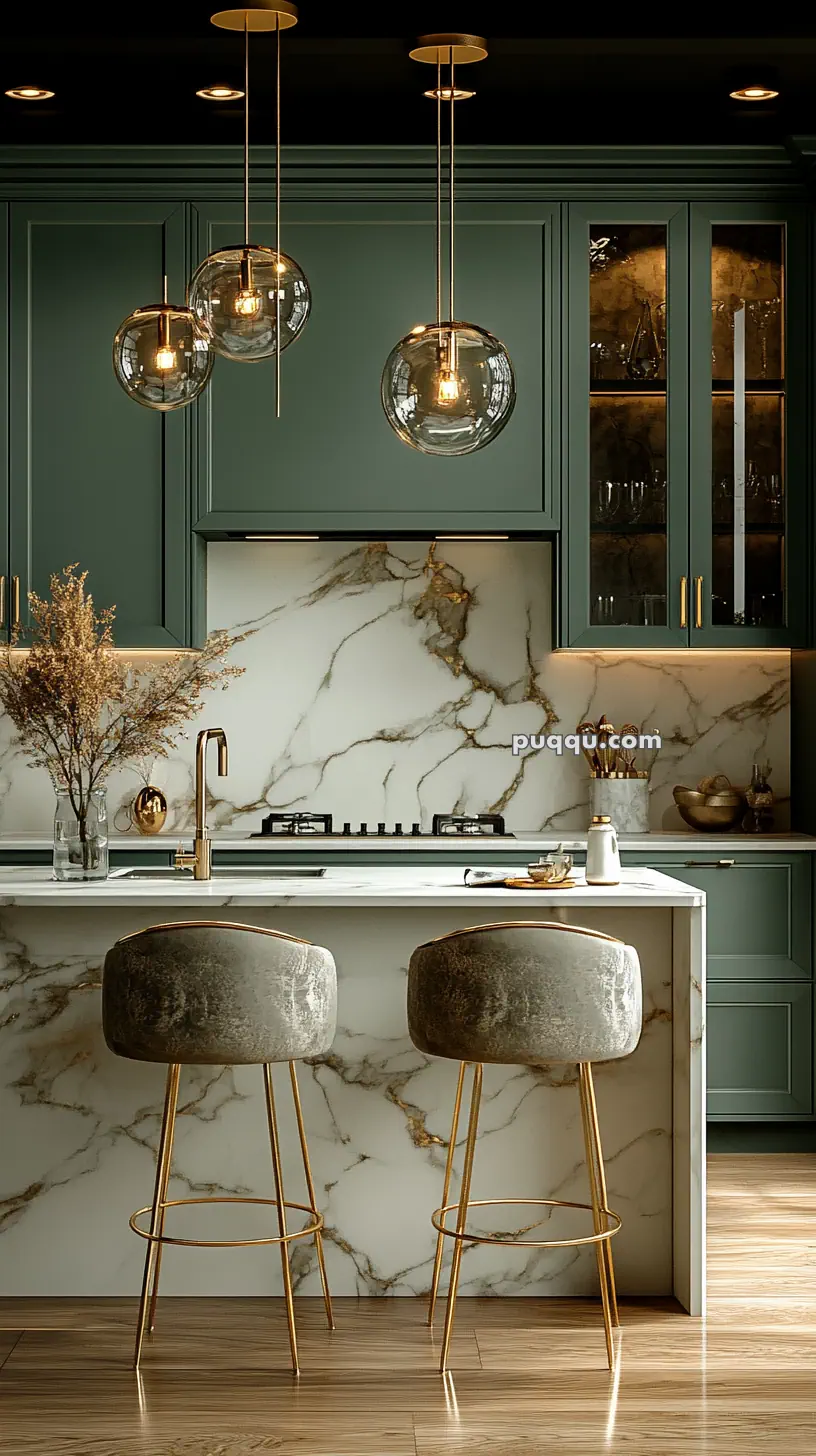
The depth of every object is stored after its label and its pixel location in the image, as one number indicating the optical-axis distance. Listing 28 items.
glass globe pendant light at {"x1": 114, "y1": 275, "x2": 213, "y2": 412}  2.82
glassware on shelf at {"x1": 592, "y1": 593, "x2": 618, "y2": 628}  4.54
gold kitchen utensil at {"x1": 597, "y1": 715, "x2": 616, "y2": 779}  4.78
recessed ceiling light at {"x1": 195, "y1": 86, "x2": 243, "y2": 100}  3.92
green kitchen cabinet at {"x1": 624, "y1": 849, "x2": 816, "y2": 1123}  4.32
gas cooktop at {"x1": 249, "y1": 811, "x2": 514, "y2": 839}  4.52
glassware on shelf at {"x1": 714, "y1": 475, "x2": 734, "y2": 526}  4.55
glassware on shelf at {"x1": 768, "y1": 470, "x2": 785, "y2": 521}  4.54
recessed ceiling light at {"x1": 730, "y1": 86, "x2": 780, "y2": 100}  3.95
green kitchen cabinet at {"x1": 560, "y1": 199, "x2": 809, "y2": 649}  4.53
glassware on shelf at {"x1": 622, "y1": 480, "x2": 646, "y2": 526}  4.54
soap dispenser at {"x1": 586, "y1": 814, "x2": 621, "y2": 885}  3.13
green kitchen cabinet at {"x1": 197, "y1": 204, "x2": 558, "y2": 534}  4.52
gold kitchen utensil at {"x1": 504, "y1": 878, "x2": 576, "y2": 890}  3.06
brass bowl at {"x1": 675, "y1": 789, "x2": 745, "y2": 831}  4.64
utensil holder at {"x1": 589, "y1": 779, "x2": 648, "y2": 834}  4.71
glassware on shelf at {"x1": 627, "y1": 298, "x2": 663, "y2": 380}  4.55
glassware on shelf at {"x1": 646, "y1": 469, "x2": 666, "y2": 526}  4.54
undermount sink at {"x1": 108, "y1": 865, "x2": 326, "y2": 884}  3.43
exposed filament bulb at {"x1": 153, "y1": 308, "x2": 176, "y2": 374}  2.82
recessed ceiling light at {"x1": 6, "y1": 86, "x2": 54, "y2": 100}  3.94
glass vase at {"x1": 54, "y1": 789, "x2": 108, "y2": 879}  3.22
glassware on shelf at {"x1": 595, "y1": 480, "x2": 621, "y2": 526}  4.54
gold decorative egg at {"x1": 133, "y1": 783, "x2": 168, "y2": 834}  4.53
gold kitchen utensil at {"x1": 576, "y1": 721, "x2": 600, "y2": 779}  4.77
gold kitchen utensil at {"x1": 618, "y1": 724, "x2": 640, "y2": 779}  4.75
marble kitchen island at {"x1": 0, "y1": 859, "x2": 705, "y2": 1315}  3.11
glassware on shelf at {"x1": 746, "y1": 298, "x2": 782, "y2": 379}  4.54
